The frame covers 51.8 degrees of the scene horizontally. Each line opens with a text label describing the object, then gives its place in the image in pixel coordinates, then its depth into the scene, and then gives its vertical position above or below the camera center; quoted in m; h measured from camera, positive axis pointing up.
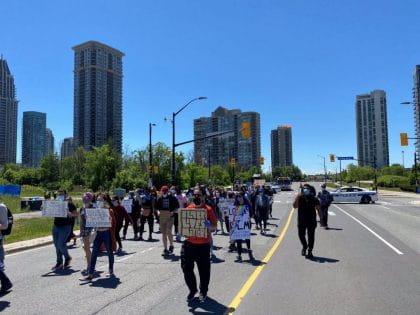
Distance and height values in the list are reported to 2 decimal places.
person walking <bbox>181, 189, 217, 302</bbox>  6.83 -1.22
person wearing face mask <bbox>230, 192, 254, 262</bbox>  11.01 -0.67
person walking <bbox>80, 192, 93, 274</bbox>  9.38 -0.97
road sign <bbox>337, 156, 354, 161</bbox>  73.74 +4.14
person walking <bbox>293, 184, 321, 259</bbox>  11.04 -0.80
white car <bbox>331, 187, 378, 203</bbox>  40.25 -1.28
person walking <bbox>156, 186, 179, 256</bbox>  11.92 -0.80
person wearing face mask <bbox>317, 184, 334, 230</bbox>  20.16 -0.84
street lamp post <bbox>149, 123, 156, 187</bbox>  42.34 +5.23
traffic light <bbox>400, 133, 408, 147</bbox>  38.00 +3.68
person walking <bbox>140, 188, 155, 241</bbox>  15.04 -0.83
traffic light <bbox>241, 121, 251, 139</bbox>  30.36 +3.79
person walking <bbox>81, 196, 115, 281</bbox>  8.79 -1.24
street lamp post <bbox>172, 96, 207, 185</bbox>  33.21 +5.18
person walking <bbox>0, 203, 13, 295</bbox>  7.77 -1.22
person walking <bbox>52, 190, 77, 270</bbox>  10.02 -1.13
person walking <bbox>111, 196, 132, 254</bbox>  12.56 -0.92
